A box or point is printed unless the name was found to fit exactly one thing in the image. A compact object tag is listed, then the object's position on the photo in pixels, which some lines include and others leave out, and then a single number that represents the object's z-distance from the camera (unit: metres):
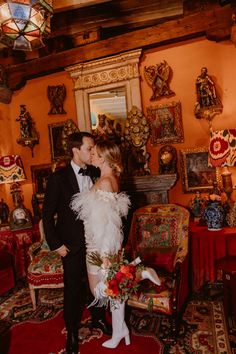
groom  2.57
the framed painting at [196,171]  4.27
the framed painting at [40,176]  5.35
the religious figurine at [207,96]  4.00
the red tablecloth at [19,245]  4.39
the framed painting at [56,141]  5.22
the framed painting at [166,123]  4.42
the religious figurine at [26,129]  5.18
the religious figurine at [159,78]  4.39
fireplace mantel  4.29
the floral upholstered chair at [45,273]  3.50
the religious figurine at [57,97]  5.12
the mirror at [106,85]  4.59
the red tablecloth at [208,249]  3.35
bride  2.39
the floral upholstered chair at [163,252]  2.66
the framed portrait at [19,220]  4.63
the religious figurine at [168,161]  4.34
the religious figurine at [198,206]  4.05
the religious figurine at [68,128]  5.00
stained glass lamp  2.83
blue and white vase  3.49
